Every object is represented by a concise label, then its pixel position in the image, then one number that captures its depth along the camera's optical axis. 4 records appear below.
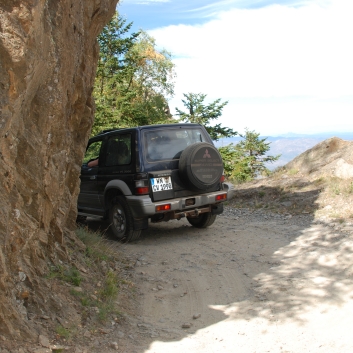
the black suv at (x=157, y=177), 7.87
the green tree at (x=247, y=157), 22.06
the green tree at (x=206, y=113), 28.22
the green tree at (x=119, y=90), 21.94
